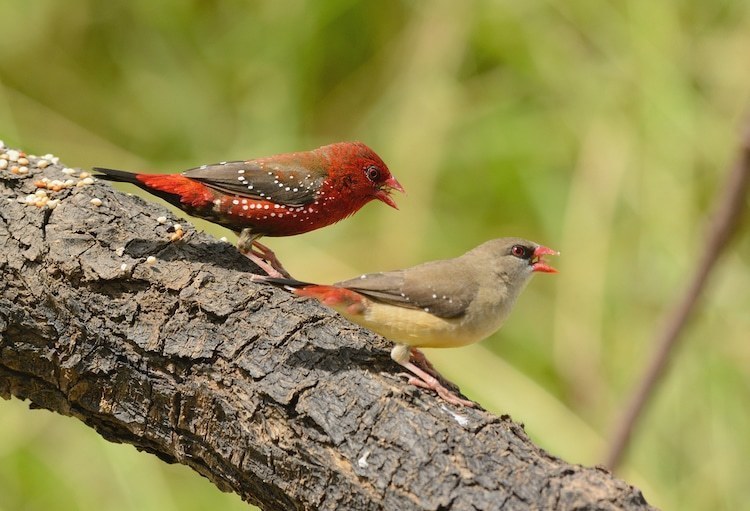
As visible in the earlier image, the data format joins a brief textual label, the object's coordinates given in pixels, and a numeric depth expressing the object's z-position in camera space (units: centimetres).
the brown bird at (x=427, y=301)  630
